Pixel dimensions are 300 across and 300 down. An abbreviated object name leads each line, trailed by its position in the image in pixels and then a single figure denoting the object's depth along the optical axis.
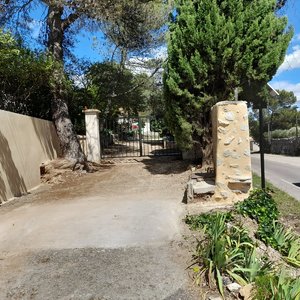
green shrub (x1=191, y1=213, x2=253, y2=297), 3.10
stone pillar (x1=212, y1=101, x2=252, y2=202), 5.29
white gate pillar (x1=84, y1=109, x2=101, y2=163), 10.73
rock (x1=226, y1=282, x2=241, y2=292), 2.91
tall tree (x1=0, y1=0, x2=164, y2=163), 9.49
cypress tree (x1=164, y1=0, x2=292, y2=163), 7.52
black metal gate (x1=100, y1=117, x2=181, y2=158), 12.49
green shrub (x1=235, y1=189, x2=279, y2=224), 4.28
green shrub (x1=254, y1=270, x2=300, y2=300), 2.57
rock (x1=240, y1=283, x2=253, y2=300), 2.80
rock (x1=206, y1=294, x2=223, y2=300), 2.83
